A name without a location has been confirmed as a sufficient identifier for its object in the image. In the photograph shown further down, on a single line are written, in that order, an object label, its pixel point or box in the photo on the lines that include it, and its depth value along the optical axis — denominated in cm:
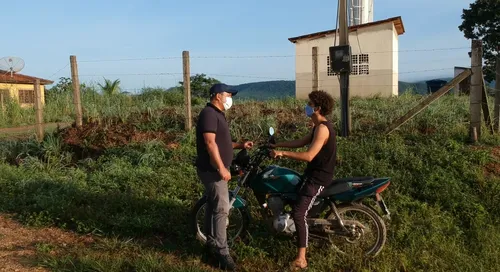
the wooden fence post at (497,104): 685
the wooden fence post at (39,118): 905
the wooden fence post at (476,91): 655
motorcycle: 406
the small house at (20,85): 2518
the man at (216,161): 375
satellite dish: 2073
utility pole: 707
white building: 1945
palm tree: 1940
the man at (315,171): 393
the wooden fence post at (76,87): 891
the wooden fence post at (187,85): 818
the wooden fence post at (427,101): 668
